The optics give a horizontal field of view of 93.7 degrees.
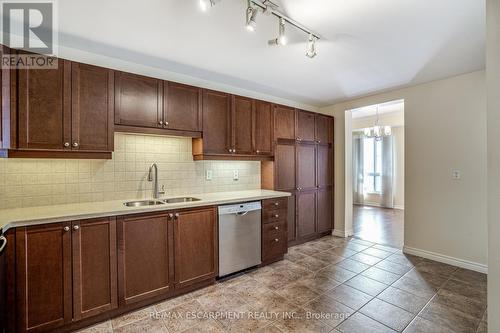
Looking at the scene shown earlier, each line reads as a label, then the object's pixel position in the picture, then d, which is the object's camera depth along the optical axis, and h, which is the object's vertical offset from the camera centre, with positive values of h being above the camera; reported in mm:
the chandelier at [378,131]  5275 +802
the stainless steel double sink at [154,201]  2547 -396
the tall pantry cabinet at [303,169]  3699 -52
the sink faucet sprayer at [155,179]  2761 -136
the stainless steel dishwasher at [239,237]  2707 -847
